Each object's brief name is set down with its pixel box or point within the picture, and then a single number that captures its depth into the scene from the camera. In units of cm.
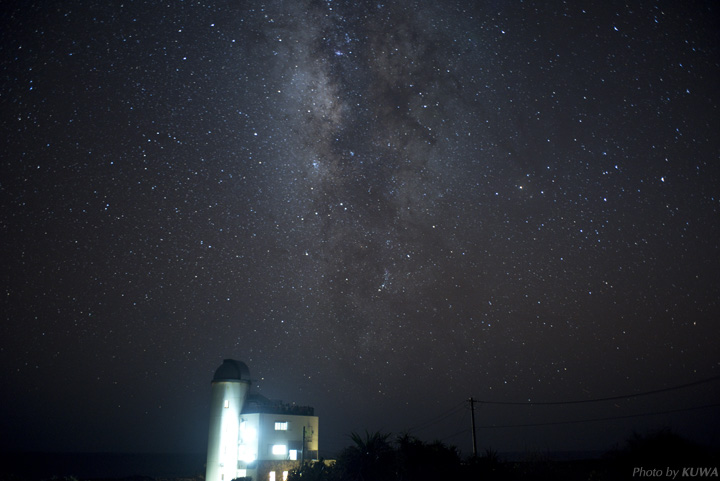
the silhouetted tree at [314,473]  2389
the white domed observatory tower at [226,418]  4209
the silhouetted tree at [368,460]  2292
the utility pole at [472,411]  3381
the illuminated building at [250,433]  4134
